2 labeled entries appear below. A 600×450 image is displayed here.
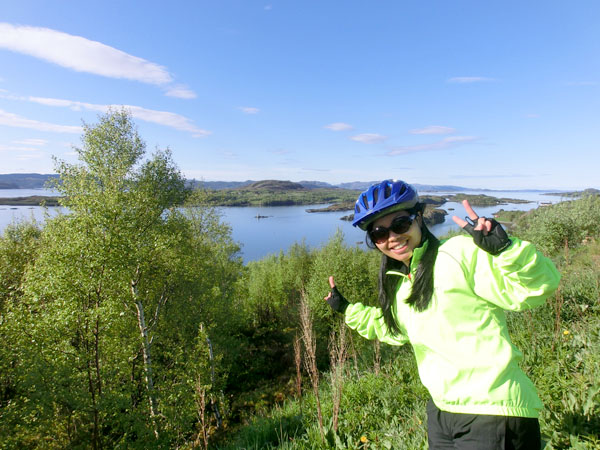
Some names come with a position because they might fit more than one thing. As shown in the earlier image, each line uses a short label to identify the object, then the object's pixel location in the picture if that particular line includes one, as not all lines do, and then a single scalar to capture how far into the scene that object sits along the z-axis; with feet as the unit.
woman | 2.98
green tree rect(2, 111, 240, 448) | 20.91
